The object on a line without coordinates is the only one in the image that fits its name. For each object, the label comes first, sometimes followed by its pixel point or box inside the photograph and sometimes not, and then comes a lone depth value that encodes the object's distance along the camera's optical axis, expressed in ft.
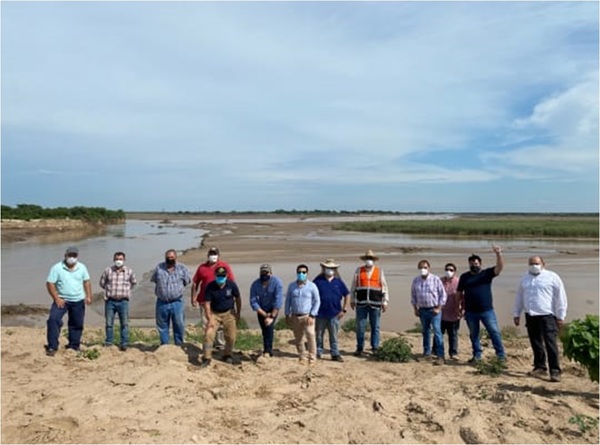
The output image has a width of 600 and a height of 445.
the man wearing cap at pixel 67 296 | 28.76
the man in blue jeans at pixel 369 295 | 29.94
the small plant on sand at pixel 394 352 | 29.14
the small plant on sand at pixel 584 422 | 18.78
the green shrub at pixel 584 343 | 20.70
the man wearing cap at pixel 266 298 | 28.45
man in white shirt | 24.42
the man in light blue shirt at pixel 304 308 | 28.37
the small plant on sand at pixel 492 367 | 25.86
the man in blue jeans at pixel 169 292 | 29.68
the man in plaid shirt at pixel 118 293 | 30.17
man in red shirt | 29.59
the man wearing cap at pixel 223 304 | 28.14
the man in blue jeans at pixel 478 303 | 28.14
